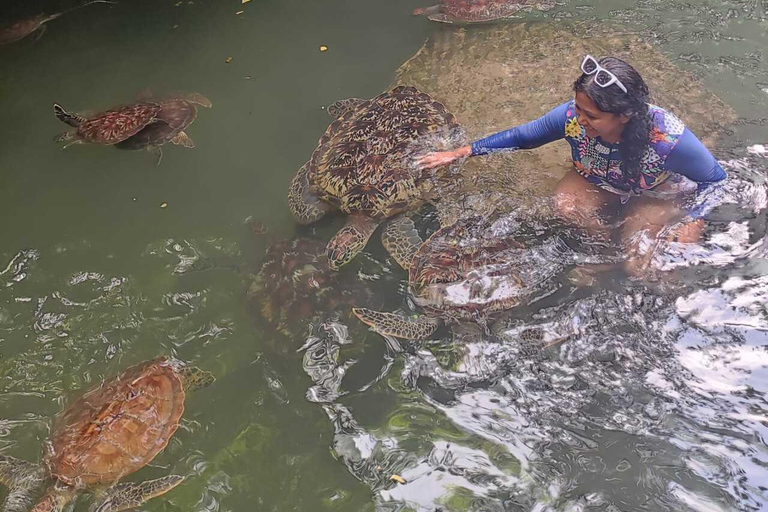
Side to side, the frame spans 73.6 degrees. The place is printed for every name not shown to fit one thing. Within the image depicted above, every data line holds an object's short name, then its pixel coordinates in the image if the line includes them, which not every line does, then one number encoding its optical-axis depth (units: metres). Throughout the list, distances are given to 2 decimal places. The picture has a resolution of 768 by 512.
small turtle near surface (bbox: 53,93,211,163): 3.64
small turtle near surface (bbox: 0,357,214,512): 2.32
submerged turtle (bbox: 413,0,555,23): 4.32
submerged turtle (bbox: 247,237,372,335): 2.88
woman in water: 2.16
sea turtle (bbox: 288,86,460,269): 3.12
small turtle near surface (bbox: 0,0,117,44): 4.52
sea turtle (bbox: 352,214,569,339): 2.71
